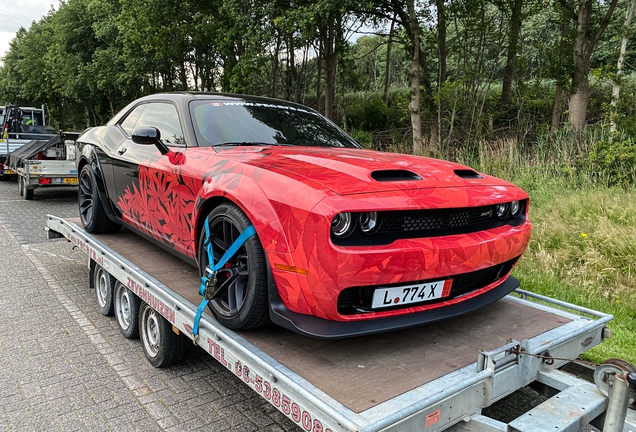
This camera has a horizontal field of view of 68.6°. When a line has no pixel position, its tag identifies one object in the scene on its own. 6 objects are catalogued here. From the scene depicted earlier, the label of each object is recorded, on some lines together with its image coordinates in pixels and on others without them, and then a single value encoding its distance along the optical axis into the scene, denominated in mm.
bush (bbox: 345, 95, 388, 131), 19328
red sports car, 2109
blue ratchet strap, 2449
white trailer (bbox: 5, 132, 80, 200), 10922
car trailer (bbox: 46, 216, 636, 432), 1817
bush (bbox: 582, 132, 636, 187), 7215
